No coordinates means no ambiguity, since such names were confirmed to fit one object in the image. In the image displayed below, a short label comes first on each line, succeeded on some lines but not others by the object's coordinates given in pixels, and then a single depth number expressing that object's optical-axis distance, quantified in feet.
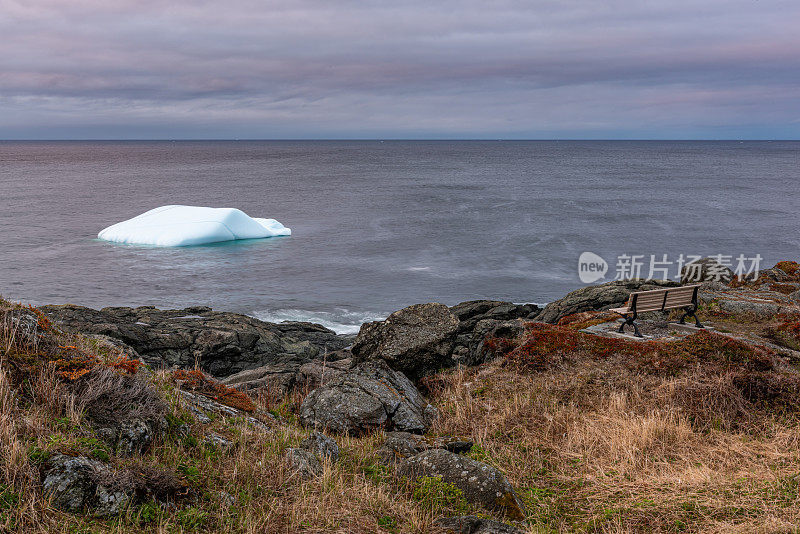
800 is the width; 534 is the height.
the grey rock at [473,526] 16.87
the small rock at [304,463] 19.07
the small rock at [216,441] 19.60
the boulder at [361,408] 26.16
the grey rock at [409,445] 22.26
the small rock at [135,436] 17.43
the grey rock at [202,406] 21.56
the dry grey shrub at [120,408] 17.52
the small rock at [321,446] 21.11
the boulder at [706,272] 86.94
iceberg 140.15
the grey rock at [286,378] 34.81
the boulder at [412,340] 37.32
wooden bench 41.27
